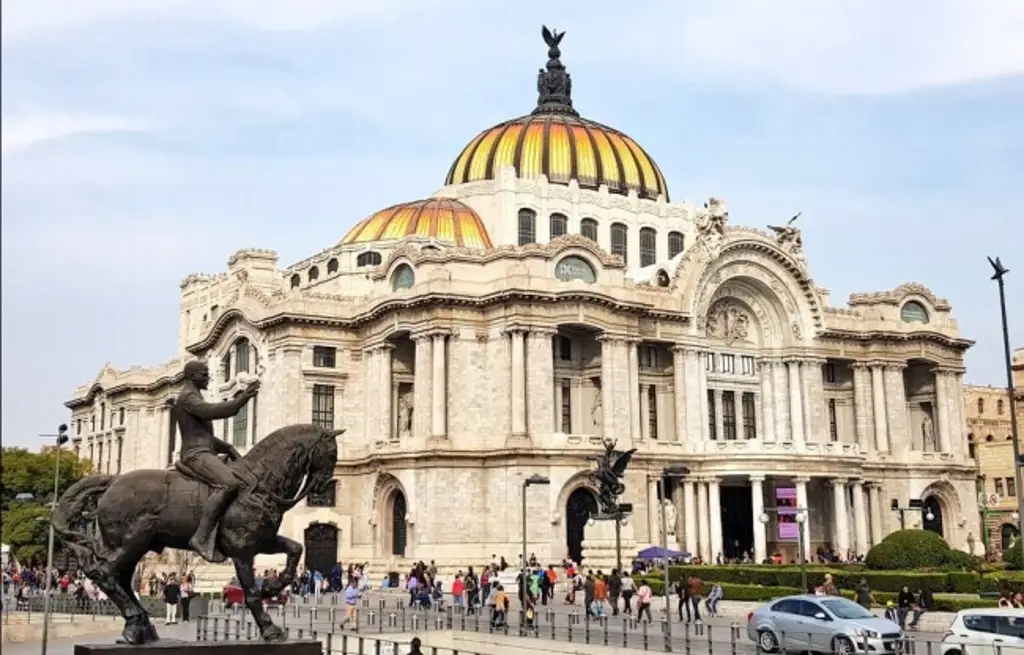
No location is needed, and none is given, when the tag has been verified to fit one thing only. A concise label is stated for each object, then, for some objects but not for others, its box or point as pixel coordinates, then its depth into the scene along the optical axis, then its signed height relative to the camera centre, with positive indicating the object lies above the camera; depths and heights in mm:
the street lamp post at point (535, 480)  39962 +2051
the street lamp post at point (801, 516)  38834 +746
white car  23344 -1990
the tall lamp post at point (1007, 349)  31475 +5251
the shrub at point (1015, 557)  54944 -1110
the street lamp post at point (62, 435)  41369 +3919
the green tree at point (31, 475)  74500 +4463
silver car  25469 -2101
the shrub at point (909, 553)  46594 -706
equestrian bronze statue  17000 +514
